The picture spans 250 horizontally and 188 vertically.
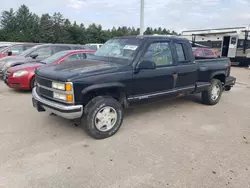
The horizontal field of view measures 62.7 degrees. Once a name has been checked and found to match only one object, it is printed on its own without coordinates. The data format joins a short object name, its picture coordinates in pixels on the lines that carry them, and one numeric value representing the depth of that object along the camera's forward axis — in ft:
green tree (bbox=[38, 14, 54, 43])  146.00
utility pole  37.88
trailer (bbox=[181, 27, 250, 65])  52.70
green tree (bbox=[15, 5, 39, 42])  138.53
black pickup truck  11.16
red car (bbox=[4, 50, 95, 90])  21.40
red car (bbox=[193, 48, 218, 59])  41.35
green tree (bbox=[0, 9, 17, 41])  178.45
